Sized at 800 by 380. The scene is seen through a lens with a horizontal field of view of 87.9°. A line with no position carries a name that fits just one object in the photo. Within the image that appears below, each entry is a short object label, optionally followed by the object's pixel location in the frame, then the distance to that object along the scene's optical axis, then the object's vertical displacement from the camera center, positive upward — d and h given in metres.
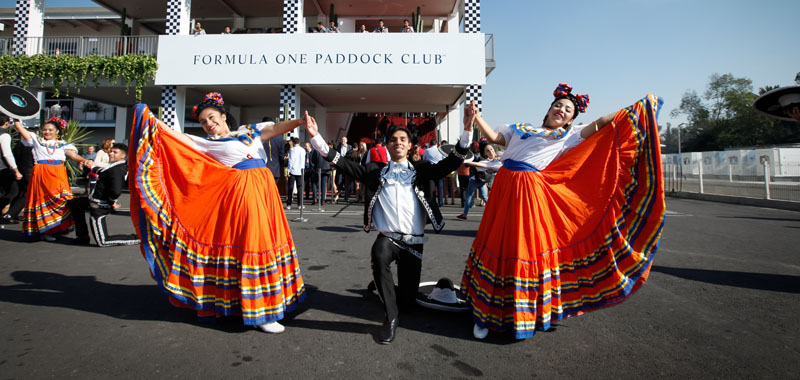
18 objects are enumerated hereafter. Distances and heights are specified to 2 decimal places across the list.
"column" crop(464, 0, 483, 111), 14.56 +6.64
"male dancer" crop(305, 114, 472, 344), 3.20 +0.04
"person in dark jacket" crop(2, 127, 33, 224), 6.77 +0.52
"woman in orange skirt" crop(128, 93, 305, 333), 2.97 -0.10
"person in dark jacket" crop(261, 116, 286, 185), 6.75 +0.91
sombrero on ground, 3.37 -0.78
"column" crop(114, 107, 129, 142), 20.67 +4.17
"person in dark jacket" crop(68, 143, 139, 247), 5.77 +0.17
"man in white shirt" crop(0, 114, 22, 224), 6.35 +0.55
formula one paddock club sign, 13.92 +5.00
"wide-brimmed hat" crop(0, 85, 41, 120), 6.64 +1.71
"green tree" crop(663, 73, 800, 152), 45.69 +10.08
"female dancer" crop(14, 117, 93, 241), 6.09 +0.26
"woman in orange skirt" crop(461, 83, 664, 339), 2.81 -0.14
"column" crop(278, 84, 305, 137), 14.47 +3.75
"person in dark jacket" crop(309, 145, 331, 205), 10.10 +0.92
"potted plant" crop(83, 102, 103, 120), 31.97 +7.43
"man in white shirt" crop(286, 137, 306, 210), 9.99 +1.06
